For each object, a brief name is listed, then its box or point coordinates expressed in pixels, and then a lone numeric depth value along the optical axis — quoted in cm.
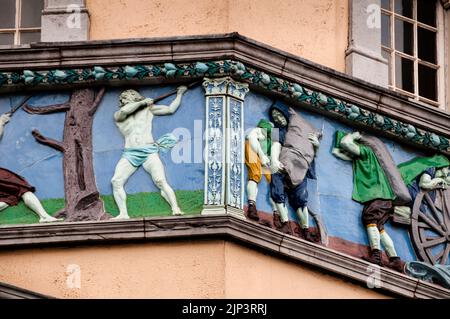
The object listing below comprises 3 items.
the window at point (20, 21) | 2302
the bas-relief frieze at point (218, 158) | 2166
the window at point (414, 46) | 2364
